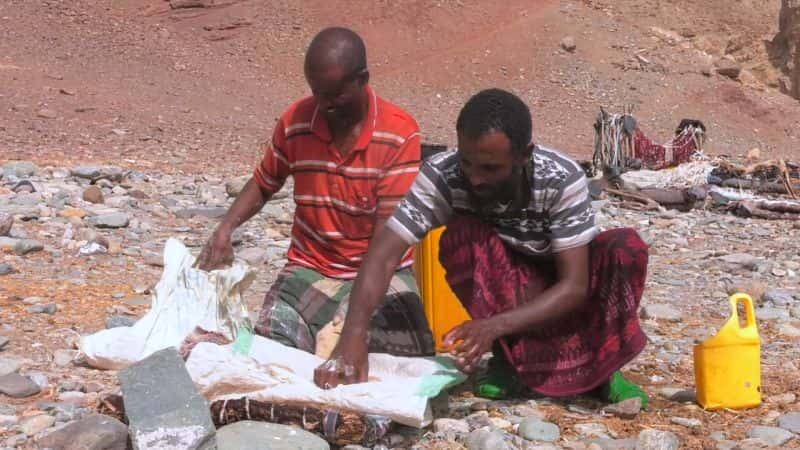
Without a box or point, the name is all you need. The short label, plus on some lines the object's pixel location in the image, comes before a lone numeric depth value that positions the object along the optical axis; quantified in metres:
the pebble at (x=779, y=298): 5.12
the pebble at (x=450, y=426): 3.24
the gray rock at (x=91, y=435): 2.89
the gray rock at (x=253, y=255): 5.85
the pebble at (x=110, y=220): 6.23
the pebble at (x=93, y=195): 7.01
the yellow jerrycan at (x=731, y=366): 3.32
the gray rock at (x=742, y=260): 6.11
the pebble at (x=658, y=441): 3.07
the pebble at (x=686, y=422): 3.28
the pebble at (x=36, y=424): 3.14
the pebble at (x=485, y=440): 3.07
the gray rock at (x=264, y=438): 2.90
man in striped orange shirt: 3.62
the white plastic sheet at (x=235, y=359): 3.09
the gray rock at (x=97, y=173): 7.79
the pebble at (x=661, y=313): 4.83
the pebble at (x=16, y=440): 3.05
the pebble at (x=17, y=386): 3.47
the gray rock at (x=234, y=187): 7.86
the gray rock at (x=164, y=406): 2.74
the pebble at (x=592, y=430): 3.23
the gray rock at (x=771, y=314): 4.77
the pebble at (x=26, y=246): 5.42
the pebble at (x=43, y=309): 4.42
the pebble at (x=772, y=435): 3.14
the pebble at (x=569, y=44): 17.44
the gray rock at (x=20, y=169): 7.82
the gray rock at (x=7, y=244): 5.43
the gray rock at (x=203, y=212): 6.93
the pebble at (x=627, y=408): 3.33
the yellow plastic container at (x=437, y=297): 3.93
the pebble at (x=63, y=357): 3.81
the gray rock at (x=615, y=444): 3.13
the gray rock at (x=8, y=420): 3.19
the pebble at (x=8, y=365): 3.65
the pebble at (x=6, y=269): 5.02
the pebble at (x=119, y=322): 4.23
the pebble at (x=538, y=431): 3.17
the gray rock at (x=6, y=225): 5.75
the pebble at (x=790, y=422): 3.22
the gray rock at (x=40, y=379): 3.56
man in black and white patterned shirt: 3.13
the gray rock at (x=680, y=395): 3.53
